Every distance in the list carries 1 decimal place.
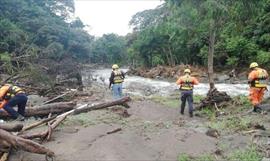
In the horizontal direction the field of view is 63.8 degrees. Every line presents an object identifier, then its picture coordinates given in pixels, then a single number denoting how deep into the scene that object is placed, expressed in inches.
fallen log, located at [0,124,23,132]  192.9
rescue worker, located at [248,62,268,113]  301.3
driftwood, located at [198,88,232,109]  334.9
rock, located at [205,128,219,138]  232.4
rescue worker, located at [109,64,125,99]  371.0
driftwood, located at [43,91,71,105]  343.4
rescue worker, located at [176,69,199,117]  309.6
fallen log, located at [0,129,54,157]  173.6
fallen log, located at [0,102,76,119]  287.5
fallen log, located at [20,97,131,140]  201.4
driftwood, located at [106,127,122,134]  221.0
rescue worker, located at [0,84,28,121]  261.4
